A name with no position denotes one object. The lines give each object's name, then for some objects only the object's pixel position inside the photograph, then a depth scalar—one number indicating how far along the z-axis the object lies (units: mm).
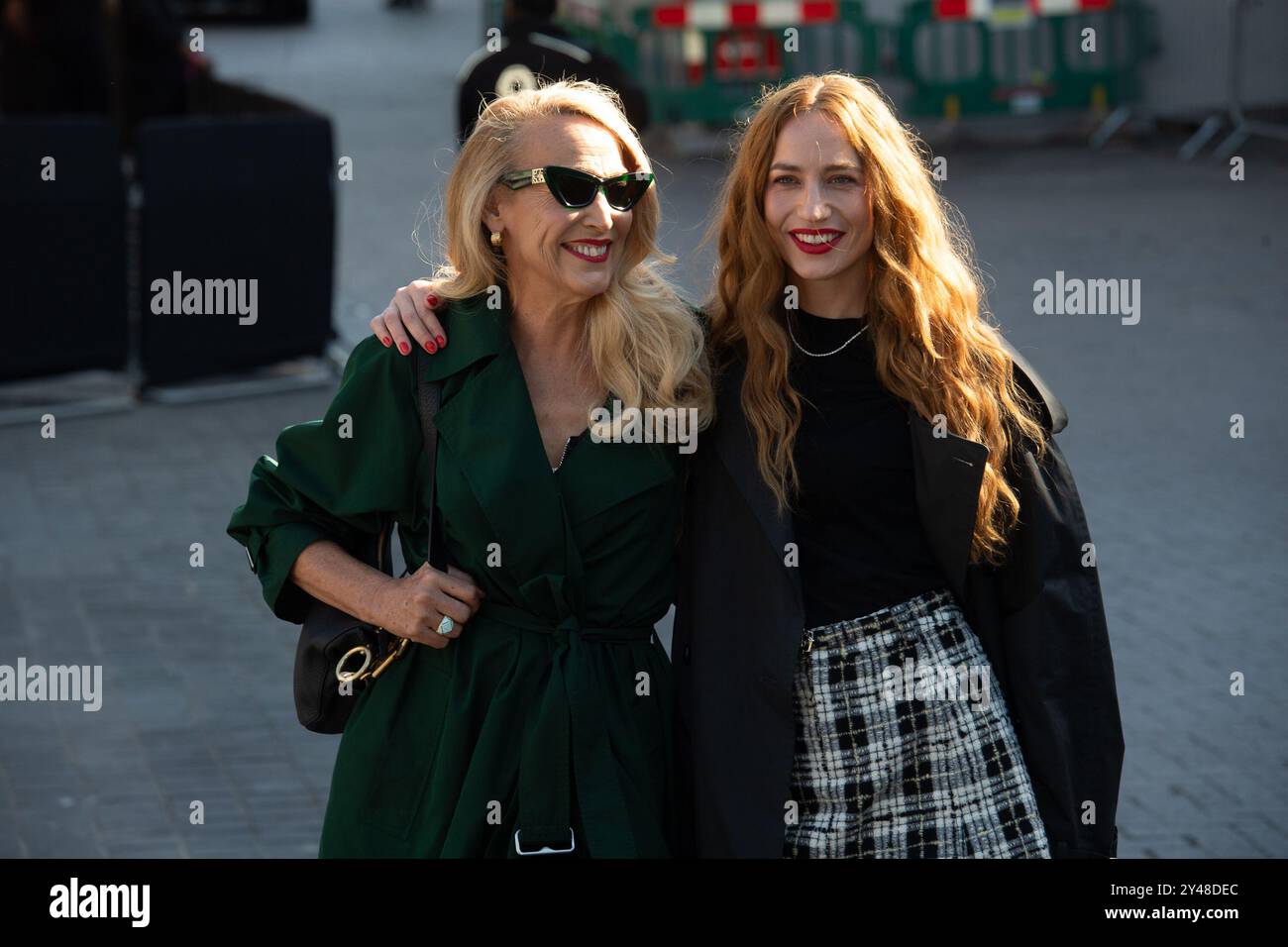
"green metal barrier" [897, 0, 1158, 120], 17016
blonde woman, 3217
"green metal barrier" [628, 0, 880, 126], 16516
